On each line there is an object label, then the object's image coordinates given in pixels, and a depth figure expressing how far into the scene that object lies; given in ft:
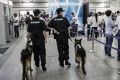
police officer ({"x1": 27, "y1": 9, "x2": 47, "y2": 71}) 22.65
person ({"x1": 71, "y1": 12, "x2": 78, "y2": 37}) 51.75
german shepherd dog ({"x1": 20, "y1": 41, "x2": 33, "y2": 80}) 19.47
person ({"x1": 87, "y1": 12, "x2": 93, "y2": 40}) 47.18
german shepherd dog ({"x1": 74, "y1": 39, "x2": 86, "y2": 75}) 21.66
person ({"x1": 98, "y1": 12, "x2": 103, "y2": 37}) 50.99
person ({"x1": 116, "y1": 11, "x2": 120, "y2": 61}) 26.63
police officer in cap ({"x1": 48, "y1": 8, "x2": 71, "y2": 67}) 23.95
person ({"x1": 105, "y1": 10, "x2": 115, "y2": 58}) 28.15
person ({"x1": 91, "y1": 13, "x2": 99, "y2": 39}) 45.62
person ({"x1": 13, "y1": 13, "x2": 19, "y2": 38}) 56.76
